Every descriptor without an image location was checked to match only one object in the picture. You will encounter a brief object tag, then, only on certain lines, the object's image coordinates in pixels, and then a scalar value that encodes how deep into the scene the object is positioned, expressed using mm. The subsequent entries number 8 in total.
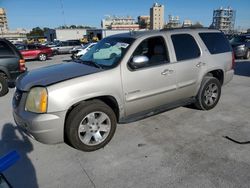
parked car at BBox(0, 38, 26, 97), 6918
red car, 18625
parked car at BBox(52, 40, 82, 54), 25359
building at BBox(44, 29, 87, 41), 53312
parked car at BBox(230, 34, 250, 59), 13605
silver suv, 3145
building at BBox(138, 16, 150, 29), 114962
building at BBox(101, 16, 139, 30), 106188
